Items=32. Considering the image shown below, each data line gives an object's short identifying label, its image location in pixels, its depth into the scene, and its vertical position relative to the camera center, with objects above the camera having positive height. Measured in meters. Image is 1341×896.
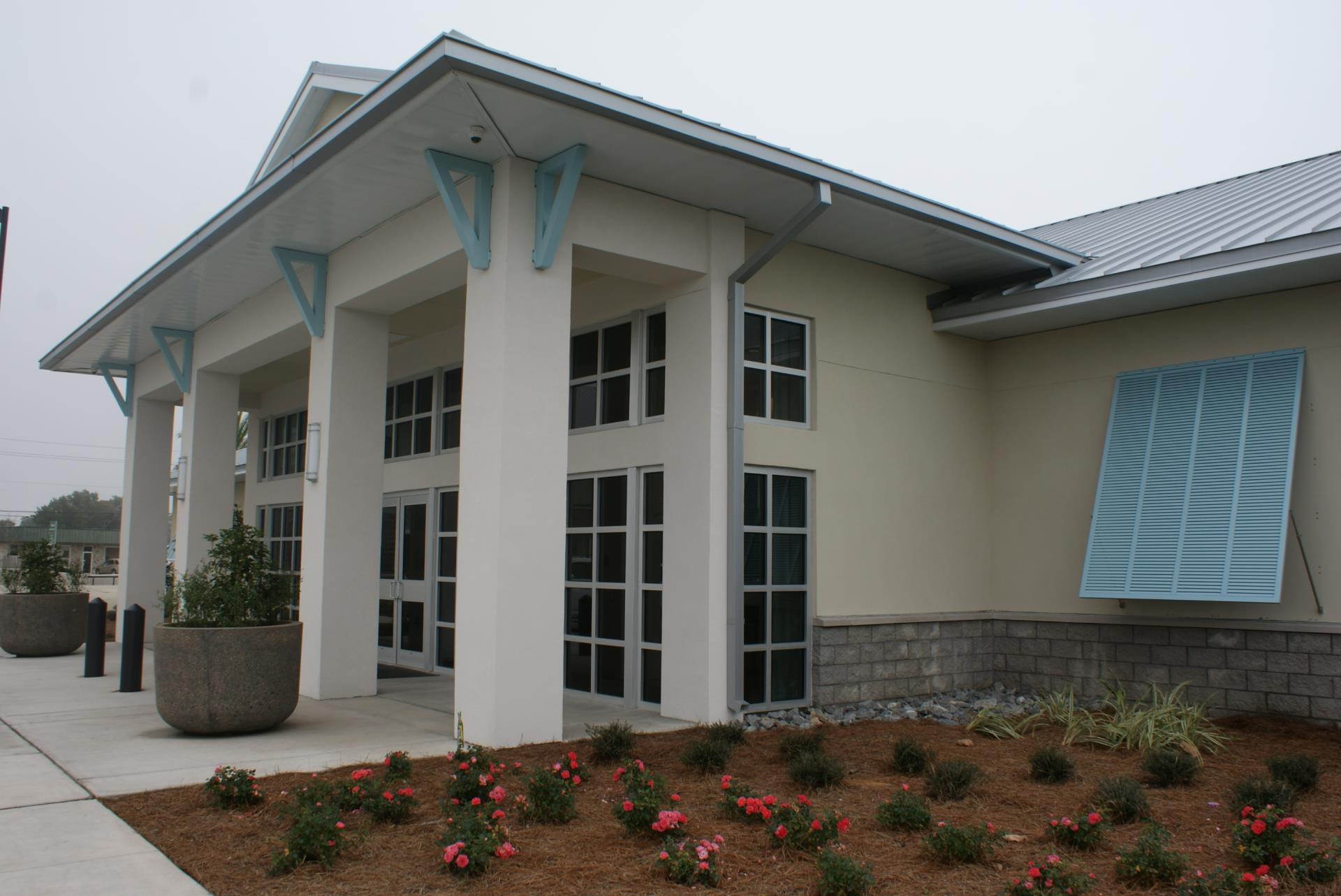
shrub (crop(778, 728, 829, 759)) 7.03 -1.50
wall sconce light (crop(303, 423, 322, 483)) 10.13 +0.78
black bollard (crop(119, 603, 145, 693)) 10.39 -1.27
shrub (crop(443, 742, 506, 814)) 5.65 -1.44
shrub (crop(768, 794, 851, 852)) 4.96 -1.47
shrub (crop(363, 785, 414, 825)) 5.46 -1.51
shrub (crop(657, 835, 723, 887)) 4.52 -1.50
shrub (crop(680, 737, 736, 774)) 6.69 -1.50
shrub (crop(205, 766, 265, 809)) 5.64 -1.48
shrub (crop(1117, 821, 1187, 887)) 4.48 -1.46
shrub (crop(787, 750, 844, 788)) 6.38 -1.52
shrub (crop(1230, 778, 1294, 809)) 5.64 -1.45
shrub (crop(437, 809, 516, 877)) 4.56 -1.46
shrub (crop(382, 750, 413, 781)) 6.23 -1.48
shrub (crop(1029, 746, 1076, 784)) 6.61 -1.52
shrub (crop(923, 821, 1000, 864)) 4.76 -1.47
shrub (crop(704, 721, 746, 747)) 7.43 -1.50
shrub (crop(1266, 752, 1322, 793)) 6.33 -1.48
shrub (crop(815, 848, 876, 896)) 4.25 -1.46
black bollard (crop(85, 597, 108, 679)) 11.55 -1.31
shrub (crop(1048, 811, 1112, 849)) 5.03 -1.49
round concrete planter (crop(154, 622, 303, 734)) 7.70 -1.16
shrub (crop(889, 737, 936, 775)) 6.86 -1.54
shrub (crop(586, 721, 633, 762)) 7.00 -1.48
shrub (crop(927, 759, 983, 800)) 6.10 -1.50
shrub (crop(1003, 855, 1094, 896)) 4.07 -1.42
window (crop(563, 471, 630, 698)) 9.95 -0.53
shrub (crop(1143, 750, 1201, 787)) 6.58 -1.52
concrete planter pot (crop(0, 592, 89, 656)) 13.76 -1.35
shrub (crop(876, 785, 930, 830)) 5.31 -1.48
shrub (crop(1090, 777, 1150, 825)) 5.65 -1.50
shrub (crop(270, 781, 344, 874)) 4.62 -1.45
